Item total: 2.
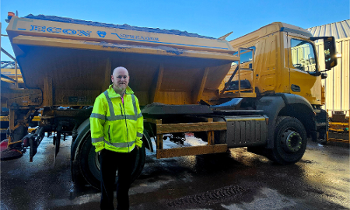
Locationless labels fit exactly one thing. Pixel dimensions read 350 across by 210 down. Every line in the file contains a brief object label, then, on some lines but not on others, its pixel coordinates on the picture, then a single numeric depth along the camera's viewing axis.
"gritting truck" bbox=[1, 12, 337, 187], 3.31
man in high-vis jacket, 2.16
